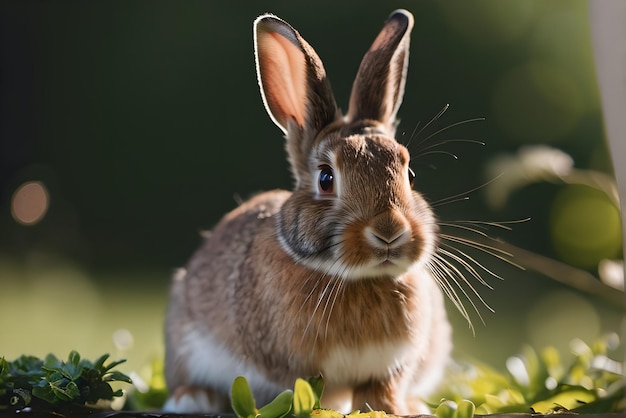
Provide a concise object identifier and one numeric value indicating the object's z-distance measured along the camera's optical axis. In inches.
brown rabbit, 85.3
